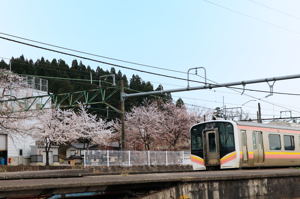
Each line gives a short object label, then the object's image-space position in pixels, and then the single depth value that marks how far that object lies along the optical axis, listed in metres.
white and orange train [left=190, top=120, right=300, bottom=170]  18.48
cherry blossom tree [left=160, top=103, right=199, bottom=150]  46.12
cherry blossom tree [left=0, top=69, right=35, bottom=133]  29.08
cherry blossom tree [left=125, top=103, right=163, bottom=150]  46.53
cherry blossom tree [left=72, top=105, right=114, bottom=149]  47.87
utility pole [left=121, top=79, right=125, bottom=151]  24.92
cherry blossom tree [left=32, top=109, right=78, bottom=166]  41.44
